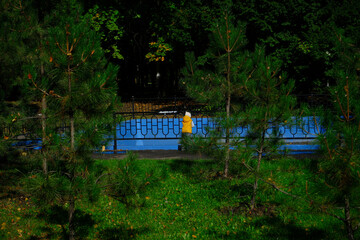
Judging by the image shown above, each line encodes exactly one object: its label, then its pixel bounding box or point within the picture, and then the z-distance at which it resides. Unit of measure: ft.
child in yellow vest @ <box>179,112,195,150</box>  45.91
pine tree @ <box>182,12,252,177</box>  26.71
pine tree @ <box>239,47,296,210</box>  22.24
